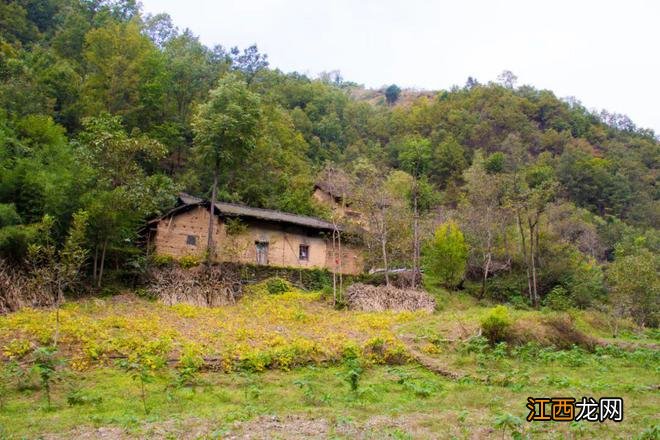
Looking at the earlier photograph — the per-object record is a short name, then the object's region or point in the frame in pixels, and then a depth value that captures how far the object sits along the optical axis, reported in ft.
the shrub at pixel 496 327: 53.67
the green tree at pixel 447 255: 94.38
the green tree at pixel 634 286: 78.64
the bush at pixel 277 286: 79.82
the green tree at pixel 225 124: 77.51
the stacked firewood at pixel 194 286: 68.28
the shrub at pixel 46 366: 32.45
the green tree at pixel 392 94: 408.46
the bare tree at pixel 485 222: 105.81
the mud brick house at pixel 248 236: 82.43
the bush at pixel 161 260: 75.61
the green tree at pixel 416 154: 188.24
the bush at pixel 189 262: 77.10
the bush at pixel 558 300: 91.04
